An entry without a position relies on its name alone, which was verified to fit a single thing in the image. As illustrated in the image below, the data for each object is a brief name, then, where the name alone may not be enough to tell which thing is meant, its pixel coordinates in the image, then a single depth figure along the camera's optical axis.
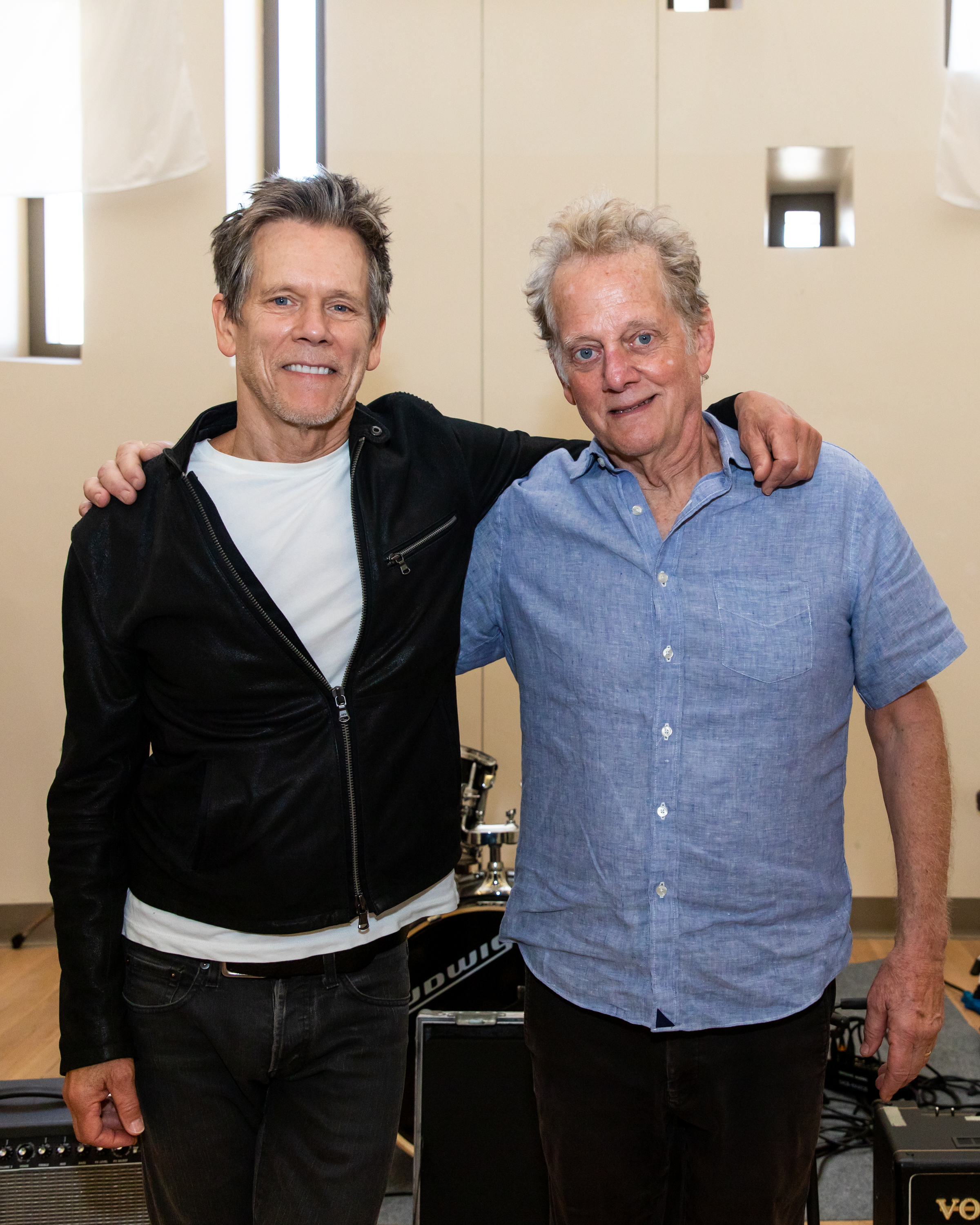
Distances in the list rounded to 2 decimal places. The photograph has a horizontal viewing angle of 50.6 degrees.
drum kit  2.51
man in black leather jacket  1.32
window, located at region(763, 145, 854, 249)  3.78
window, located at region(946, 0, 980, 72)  3.49
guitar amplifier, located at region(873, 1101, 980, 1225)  1.70
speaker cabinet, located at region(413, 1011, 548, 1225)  2.02
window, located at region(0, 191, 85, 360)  4.12
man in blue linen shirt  1.31
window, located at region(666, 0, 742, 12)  3.83
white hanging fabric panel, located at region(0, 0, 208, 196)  3.58
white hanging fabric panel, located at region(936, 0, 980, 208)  3.51
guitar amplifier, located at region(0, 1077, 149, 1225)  1.83
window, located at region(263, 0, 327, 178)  3.94
